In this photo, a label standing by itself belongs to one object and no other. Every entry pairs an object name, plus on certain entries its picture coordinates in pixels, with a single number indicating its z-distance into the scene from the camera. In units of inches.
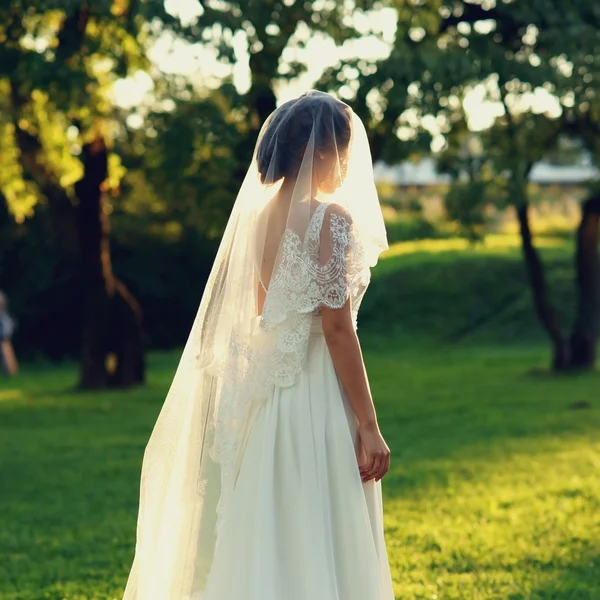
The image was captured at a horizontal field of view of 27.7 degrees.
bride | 165.8
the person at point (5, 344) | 964.0
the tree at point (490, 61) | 499.8
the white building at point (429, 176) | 2101.4
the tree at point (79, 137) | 600.7
